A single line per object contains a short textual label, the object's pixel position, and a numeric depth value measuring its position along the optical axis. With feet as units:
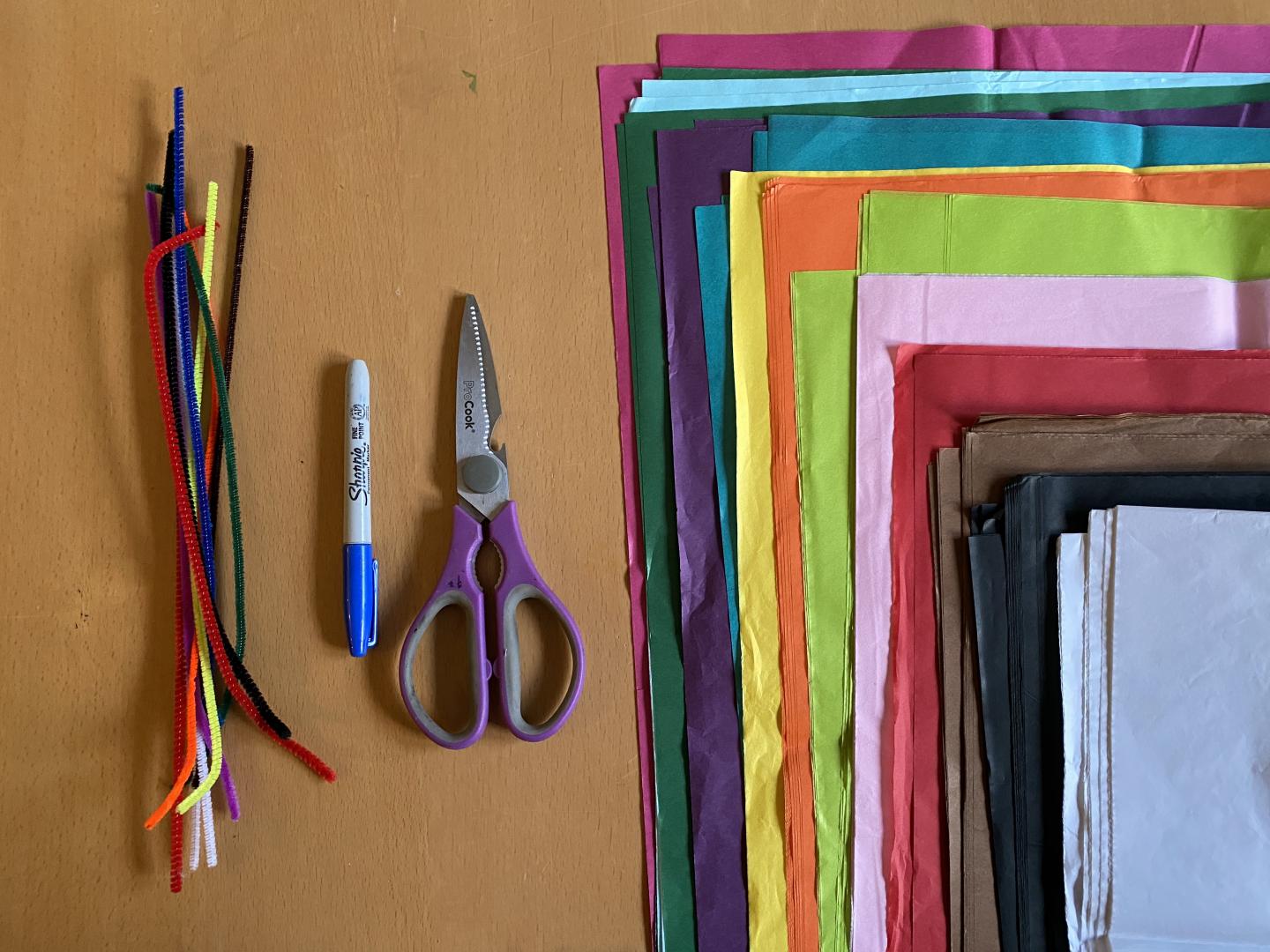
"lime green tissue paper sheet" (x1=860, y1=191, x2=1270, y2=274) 1.78
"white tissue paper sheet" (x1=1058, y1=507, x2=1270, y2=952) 1.61
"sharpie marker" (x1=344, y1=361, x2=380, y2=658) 1.74
